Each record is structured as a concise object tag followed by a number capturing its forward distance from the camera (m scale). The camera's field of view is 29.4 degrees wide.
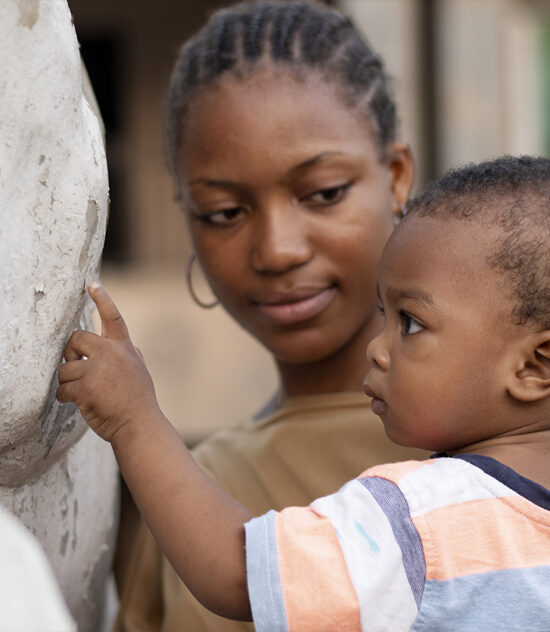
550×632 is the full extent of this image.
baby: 1.00
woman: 1.55
